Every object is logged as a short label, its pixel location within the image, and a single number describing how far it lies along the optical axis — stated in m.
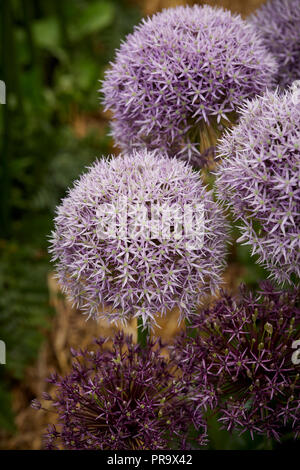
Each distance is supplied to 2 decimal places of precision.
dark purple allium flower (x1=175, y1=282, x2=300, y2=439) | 0.58
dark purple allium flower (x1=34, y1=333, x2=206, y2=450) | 0.58
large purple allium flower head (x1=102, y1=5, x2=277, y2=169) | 0.62
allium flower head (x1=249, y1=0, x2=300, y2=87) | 0.69
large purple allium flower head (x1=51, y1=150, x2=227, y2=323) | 0.57
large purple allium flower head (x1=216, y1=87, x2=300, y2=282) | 0.55
